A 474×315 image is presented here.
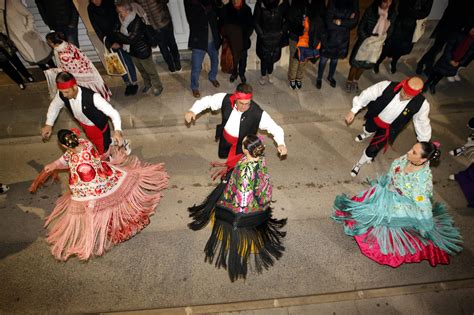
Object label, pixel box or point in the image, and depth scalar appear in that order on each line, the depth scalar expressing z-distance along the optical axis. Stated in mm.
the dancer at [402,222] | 3471
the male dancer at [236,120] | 3781
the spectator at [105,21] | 4977
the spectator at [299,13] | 5008
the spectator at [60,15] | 5273
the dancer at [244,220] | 3312
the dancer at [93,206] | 3540
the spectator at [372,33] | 5035
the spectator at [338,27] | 4969
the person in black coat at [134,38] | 4947
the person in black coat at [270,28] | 4922
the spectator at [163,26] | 5248
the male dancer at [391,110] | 3824
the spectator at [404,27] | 5133
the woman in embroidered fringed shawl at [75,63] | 4461
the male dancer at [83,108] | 3715
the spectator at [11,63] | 5707
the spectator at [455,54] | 5098
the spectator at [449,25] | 5223
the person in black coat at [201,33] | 4961
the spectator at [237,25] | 4957
